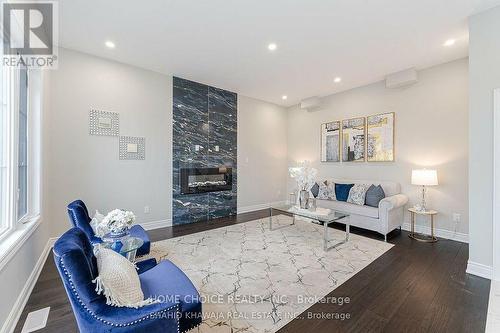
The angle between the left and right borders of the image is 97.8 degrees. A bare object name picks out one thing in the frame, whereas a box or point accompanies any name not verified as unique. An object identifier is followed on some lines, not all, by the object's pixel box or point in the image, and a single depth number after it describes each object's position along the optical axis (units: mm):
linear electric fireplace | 4895
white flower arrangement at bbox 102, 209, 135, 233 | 2072
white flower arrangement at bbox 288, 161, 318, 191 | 3994
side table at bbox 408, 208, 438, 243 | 3721
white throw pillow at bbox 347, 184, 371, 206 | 4373
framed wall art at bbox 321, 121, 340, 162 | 5504
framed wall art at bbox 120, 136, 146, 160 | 4094
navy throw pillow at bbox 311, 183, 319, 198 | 5149
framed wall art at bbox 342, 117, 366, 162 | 5027
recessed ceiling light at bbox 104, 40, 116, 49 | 3379
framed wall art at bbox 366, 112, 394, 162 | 4590
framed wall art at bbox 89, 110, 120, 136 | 3783
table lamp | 3670
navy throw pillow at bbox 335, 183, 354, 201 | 4702
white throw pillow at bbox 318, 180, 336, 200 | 4883
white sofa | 3797
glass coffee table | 3373
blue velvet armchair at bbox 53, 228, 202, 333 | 1053
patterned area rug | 1977
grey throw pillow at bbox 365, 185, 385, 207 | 4164
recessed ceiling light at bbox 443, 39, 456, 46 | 3234
